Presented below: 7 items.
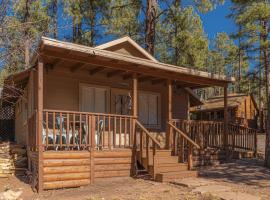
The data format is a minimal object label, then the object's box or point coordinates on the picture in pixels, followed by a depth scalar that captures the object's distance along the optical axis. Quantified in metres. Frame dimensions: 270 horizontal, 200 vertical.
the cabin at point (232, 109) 32.09
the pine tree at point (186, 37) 22.16
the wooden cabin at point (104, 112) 9.45
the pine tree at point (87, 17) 21.84
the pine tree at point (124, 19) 22.23
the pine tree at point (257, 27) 12.84
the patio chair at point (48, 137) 9.48
